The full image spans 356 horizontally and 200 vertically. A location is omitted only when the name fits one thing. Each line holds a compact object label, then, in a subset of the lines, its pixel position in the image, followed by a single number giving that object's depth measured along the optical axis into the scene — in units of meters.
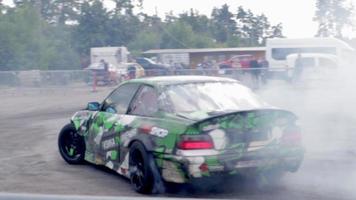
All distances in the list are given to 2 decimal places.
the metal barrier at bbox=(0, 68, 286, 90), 31.14
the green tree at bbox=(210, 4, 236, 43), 76.62
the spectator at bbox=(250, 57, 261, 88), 22.97
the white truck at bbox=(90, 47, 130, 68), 51.83
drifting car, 7.52
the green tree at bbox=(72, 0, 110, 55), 66.38
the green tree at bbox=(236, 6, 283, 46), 69.88
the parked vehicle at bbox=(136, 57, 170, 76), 47.91
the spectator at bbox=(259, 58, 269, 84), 23.16
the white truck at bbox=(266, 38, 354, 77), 31.54
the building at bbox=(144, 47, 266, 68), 58.38
